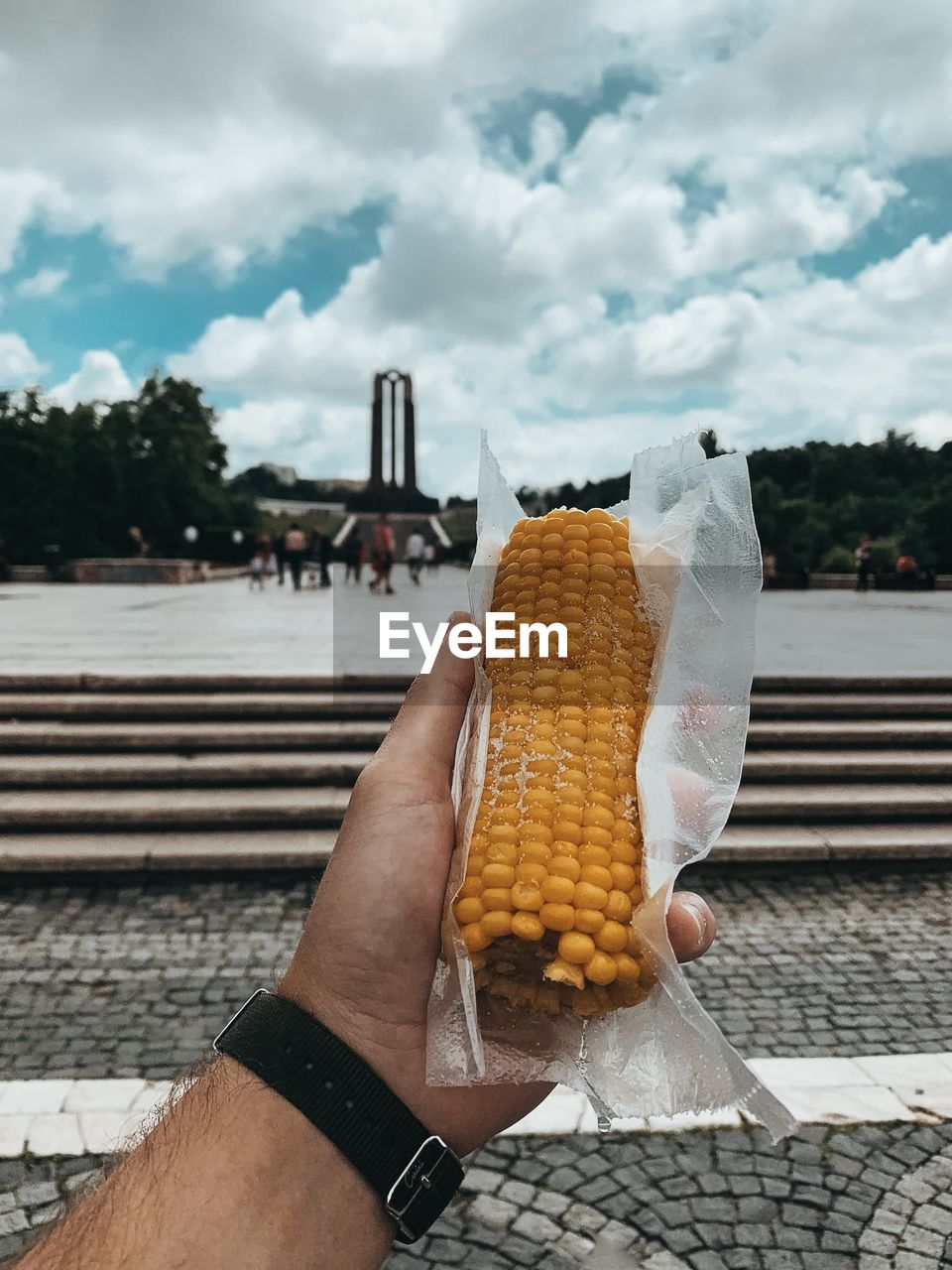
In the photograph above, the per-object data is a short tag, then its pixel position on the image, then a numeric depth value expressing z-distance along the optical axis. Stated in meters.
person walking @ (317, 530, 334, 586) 26.47
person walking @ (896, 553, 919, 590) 30.67
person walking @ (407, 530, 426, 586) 25.70
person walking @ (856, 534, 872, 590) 28.86
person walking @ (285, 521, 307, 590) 25.59
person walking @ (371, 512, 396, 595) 21.94
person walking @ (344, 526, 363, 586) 25.96
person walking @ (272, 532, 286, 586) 28.21
